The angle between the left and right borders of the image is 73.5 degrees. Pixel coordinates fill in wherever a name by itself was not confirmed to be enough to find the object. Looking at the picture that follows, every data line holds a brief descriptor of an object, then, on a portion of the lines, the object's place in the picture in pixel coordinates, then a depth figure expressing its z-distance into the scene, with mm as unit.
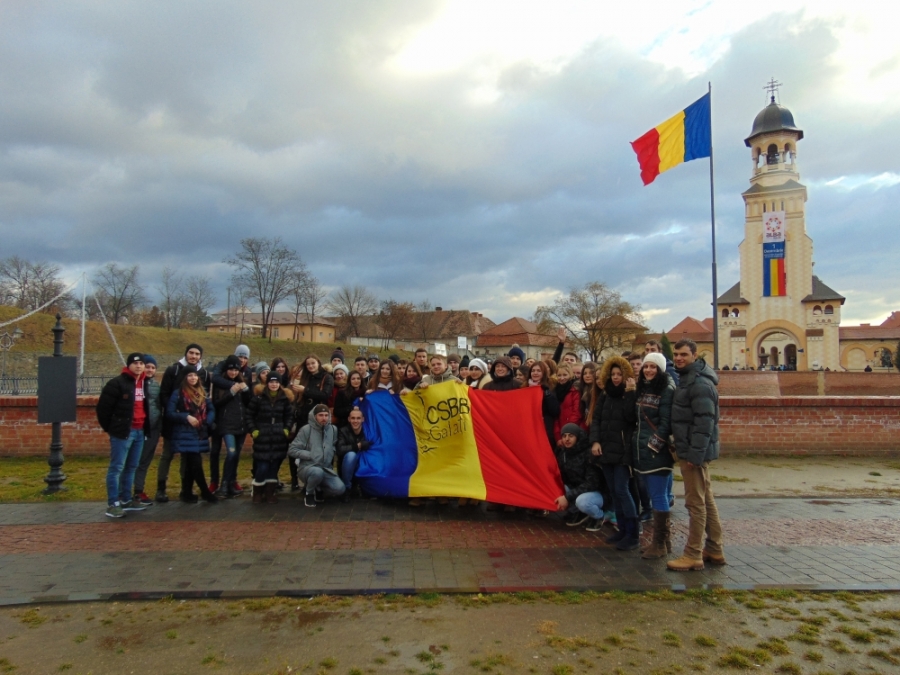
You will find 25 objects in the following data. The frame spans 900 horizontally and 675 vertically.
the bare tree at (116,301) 70562
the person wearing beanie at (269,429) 8234
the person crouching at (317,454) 8023
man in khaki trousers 5570
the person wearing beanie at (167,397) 8211
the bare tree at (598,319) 66131
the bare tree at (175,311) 78125
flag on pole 15555
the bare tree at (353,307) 89500
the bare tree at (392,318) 85688
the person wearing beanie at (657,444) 5922
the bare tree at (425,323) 98831
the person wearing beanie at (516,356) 9059
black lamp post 8690
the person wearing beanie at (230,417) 8500
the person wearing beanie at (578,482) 6965
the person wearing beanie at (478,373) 8602
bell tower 66125
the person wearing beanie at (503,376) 8055
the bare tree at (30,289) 60375
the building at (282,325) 98750
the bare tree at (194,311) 80500
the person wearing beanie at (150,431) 8070
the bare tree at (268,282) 66938
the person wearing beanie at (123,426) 7504
